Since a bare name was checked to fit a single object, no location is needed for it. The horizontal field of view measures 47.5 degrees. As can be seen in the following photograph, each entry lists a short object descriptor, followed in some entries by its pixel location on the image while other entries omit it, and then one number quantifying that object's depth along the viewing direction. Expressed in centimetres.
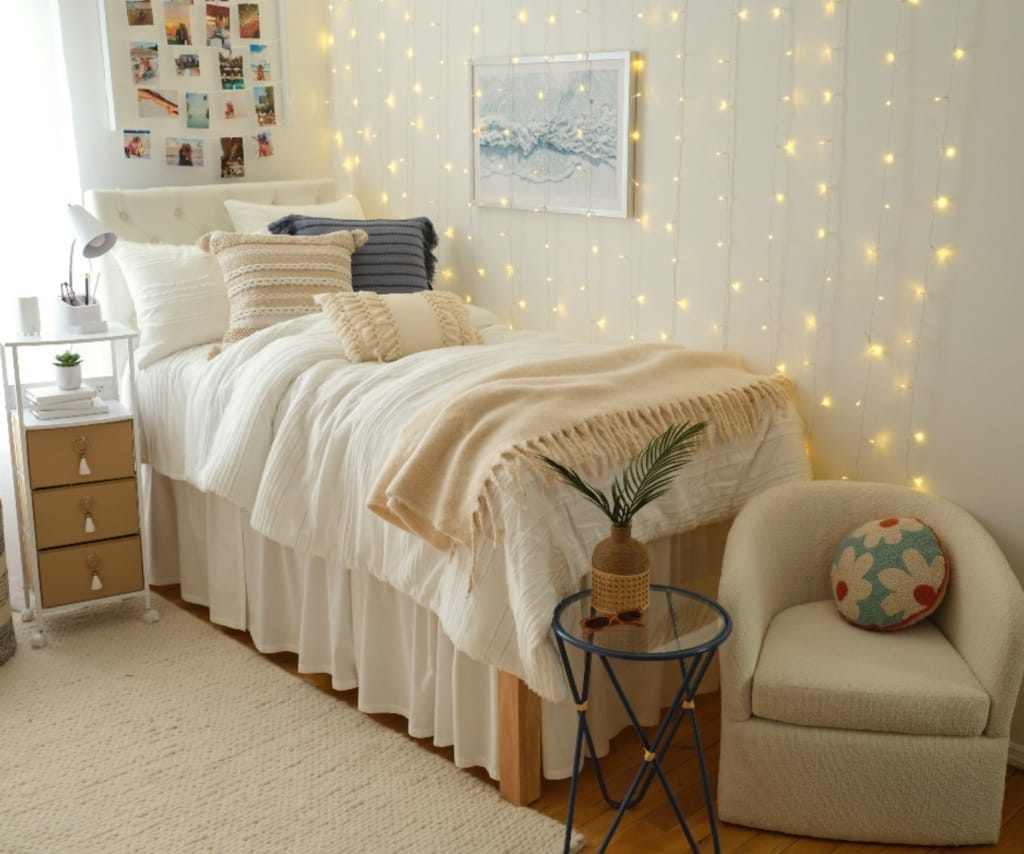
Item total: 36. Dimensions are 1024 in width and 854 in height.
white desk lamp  324
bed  237
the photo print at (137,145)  388
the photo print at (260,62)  411
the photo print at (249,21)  405
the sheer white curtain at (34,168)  362
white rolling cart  316
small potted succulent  329
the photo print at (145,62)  382
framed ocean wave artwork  329
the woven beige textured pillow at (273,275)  339
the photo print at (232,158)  412
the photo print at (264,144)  420
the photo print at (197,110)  399
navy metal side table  215
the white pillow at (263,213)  388
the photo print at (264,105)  416
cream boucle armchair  225
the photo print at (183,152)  398
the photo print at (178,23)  387
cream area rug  237
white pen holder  330
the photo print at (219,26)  397
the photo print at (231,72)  404
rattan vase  224
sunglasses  222
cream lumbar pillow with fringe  307
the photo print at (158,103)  388
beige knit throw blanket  238
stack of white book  320
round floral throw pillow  248
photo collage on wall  384
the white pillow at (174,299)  349
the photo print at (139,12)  377
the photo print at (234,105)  407
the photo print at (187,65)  392
